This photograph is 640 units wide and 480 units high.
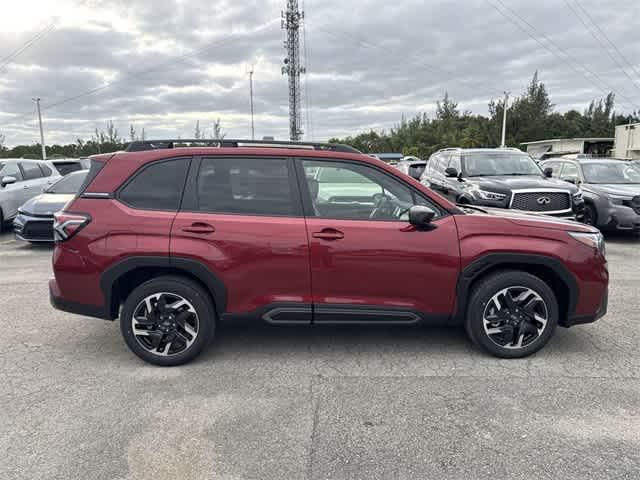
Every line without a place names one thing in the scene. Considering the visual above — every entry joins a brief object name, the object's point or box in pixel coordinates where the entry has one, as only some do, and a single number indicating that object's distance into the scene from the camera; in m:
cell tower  45.78
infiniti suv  8.24
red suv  3.66
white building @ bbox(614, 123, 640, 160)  30.05
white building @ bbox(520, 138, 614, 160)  39.44
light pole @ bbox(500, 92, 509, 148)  44.89
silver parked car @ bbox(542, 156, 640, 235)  9.05
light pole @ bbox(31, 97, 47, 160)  40.14
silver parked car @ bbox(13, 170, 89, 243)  8.71
